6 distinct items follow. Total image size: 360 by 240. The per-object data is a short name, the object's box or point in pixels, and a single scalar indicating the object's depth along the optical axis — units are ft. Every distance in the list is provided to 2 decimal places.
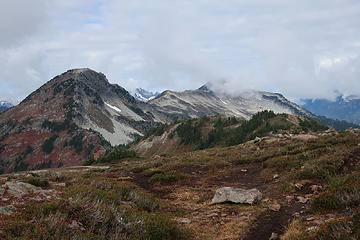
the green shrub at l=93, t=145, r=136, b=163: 176.76
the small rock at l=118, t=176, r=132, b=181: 58.24
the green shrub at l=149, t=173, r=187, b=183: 56.49
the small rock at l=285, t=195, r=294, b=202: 34.73
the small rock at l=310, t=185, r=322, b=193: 35.76
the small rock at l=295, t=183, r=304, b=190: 38.38
